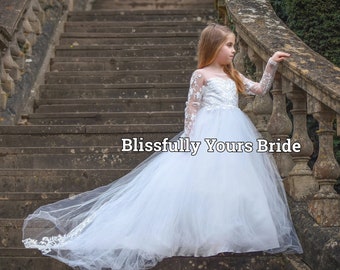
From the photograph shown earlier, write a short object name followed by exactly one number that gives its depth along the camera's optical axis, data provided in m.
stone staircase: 4.64
